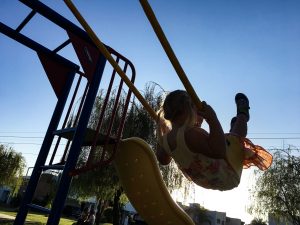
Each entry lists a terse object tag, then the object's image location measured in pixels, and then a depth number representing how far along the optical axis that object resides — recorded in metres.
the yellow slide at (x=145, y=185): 2.45
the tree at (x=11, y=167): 15.35
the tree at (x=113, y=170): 9.20
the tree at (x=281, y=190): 13.74
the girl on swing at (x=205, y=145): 1.94
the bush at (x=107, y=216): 23.24
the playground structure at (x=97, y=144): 2.35
